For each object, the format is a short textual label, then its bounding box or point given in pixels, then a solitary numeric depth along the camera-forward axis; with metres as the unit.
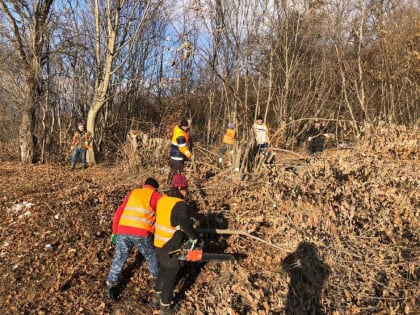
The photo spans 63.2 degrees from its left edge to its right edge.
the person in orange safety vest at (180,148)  7.36
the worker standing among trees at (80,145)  11.06
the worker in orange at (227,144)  8.51
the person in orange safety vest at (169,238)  4.26
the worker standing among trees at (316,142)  11.80
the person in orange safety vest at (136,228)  4.50
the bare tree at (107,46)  11.46
